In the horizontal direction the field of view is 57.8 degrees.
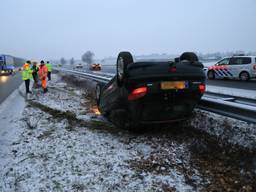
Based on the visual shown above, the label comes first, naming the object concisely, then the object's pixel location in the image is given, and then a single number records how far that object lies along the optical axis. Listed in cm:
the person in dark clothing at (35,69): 1378
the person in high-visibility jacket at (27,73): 1161
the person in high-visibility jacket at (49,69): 1928
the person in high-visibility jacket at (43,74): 1152
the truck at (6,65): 3250
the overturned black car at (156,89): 388
